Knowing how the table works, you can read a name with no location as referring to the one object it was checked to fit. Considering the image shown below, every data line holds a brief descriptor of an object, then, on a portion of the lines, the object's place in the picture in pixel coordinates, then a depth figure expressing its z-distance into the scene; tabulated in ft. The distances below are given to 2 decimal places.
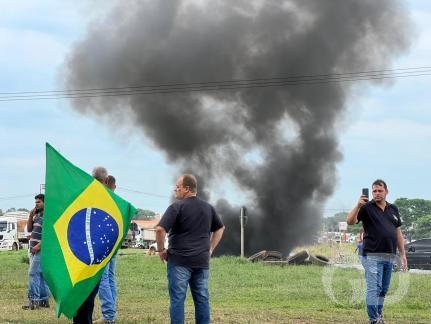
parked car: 85.66
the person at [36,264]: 35.65
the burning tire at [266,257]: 86.17
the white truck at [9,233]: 161.87
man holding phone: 29.25
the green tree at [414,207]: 449.48
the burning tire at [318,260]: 79.05
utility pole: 94.27
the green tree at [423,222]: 391.32
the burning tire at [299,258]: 80.82
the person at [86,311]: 24.88
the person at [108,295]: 29.53
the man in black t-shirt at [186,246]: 24.77
